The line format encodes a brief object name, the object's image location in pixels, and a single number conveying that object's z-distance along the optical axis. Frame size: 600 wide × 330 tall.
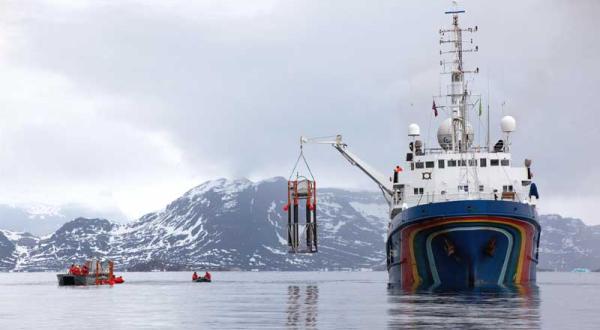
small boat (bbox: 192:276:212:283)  196.74
